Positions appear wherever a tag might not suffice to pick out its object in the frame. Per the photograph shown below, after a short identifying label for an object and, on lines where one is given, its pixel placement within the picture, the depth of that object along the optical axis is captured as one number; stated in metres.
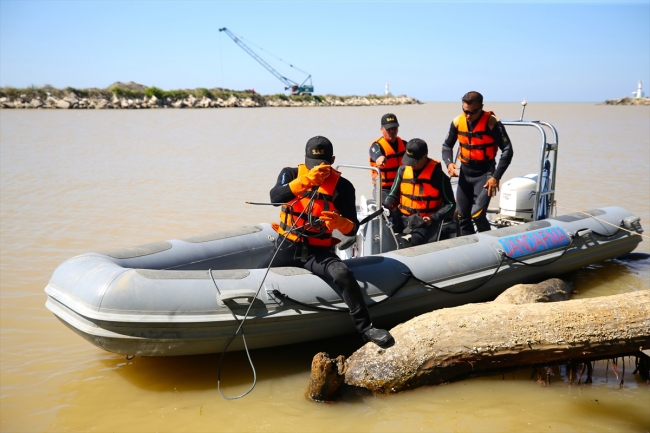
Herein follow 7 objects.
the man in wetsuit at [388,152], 5.11
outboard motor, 5.10
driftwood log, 3.11
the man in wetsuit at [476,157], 4.49
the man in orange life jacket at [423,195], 4.31
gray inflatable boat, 3.09
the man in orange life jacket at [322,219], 3.21
